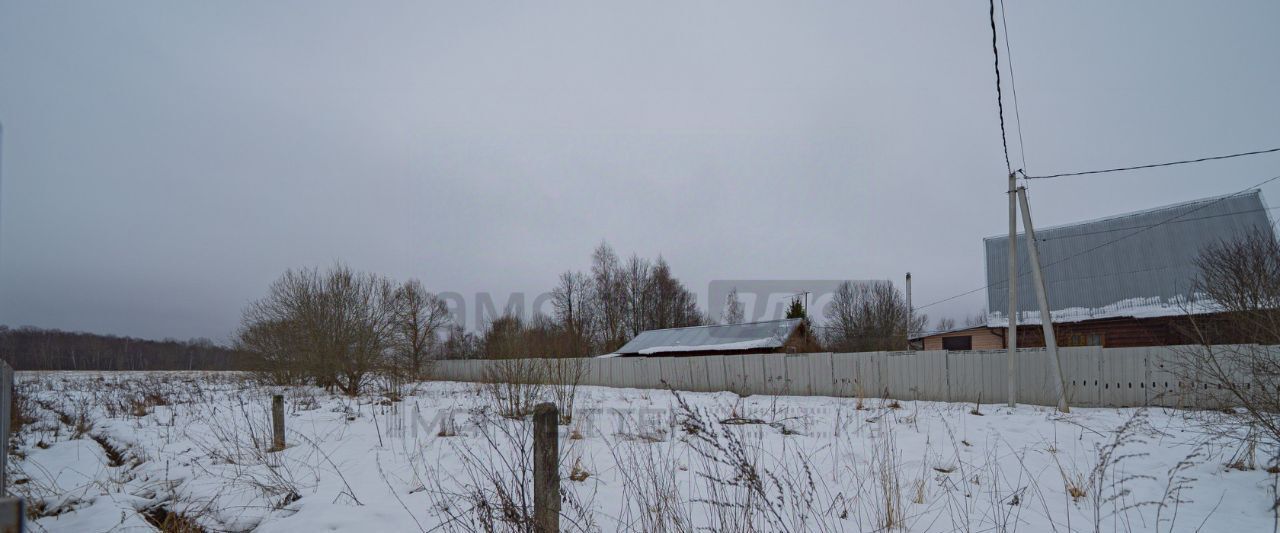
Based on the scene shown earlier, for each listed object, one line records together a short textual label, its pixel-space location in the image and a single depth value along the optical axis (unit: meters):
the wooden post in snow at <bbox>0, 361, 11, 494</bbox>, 4.46
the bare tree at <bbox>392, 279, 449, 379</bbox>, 31.34
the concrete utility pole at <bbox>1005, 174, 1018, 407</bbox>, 10.89
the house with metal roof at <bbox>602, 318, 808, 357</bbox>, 26.02
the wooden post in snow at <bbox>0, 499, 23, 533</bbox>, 0.96
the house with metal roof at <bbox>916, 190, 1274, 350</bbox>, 19.22
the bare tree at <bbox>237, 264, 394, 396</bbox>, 19.00
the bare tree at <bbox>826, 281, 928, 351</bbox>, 40.00
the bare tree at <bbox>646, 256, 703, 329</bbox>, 44.28
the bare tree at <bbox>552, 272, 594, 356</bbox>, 44.38
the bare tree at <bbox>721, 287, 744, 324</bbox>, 48.84
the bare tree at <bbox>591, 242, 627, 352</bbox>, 43.59
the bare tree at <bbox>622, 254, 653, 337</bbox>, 44.34
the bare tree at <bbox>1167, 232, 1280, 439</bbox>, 10.67
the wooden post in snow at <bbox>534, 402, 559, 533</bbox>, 2.83
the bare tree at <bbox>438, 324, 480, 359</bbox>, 34.03
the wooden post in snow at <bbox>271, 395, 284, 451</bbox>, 7.00
